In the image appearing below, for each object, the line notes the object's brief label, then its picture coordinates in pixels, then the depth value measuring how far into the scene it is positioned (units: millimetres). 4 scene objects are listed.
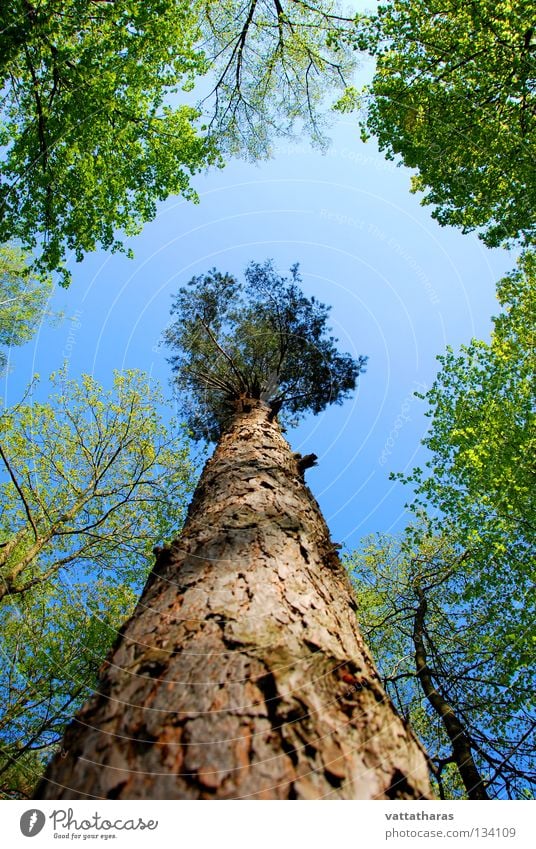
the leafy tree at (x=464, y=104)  8039
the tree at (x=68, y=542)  8727
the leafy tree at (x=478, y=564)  6559
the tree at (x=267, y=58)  9938
